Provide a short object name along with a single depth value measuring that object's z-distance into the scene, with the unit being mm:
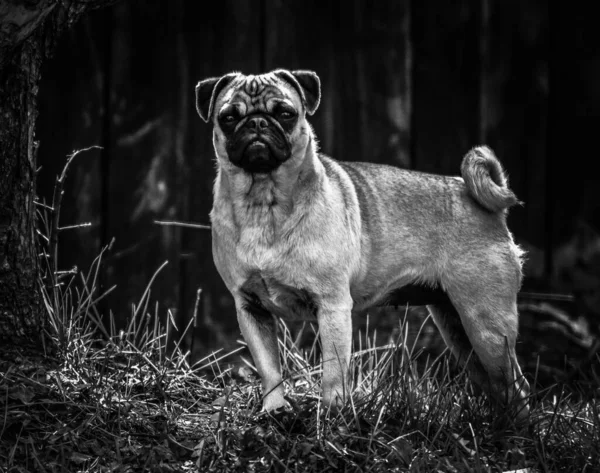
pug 8328
